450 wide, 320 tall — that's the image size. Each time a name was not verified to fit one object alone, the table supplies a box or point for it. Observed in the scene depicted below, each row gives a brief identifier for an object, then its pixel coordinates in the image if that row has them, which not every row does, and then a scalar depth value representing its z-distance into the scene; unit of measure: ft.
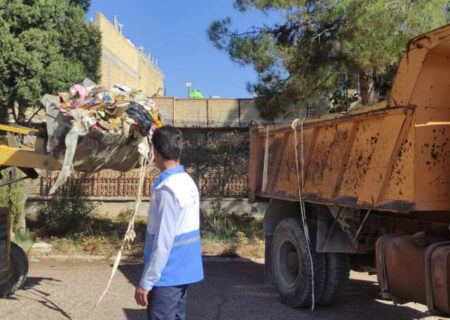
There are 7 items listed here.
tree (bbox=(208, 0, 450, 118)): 33.65
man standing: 11.87
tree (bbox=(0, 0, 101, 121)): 38.73
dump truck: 14.98
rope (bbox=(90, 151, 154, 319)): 16.45
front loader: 20.76
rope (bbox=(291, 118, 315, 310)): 21.78
